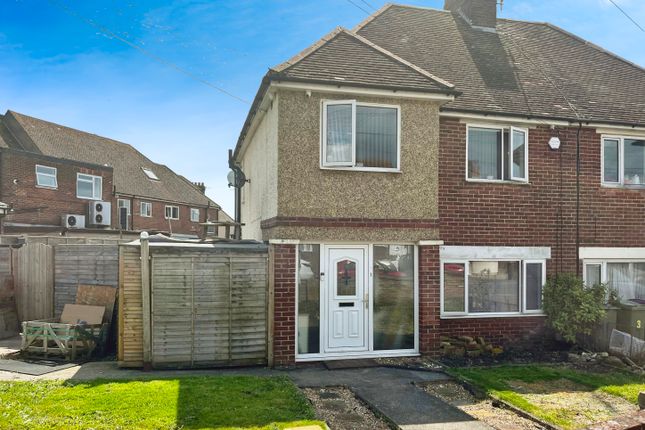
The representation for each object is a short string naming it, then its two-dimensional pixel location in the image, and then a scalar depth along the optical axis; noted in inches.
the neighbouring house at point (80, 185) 823.7
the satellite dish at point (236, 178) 505.5
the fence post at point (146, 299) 281.7
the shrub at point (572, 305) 331.9
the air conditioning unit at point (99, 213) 943.7
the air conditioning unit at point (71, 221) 887.1
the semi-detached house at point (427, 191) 302.8
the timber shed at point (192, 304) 283.9
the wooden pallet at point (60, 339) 302.2
